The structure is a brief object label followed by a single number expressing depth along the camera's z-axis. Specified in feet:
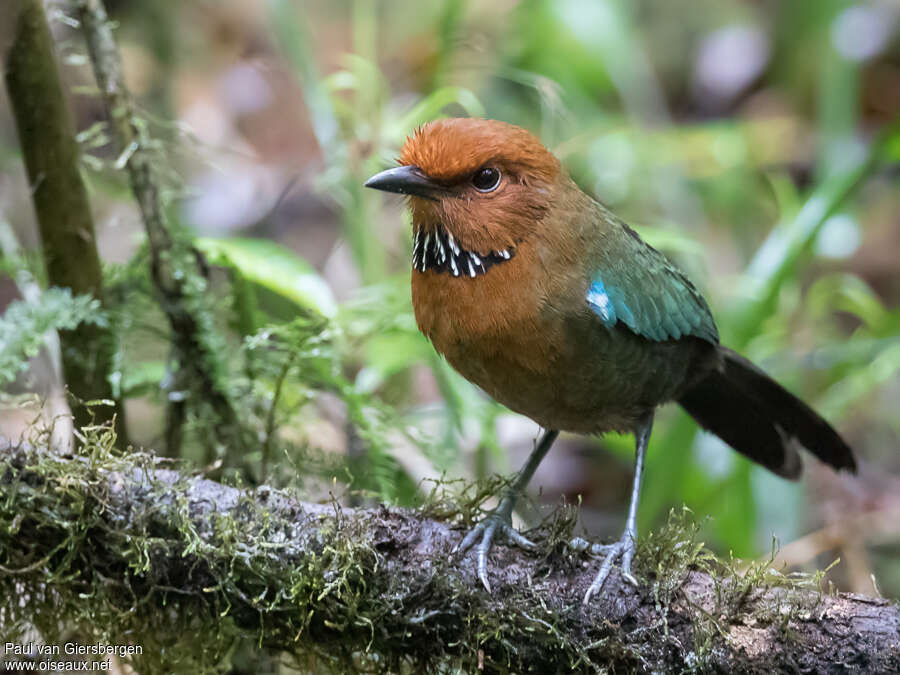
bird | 16.48
